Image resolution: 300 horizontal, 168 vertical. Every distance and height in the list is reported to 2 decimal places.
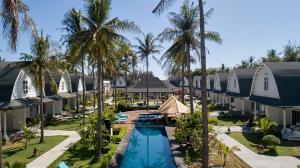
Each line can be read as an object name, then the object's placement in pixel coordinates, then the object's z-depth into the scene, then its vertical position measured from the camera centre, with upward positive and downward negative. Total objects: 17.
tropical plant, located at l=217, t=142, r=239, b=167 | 11.80 -3.70
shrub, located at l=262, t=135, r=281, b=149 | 13.97 -3.75
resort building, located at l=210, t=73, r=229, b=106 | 35.03 -0.18
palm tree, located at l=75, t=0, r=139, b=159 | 13.06 +3.61
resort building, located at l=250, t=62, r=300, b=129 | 18.08 -0.45
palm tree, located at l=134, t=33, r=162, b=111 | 33.66 +6.48
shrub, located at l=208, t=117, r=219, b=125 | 21.25 -3.81
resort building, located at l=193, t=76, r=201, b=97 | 51.89 +0.31
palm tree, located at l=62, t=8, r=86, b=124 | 13.08 +2.46
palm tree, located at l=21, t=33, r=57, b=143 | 16.63 +2.46
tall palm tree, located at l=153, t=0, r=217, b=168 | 9.61 +0.29
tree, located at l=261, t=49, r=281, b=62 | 54.40 +7.90
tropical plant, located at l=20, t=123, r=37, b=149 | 15.69 -3.44
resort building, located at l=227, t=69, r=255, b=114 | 27.82 -0.19
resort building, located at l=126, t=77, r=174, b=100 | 37.10 -0.01
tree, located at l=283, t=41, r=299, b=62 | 50.76 +7.71
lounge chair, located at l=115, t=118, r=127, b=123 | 25.14 -3.97
